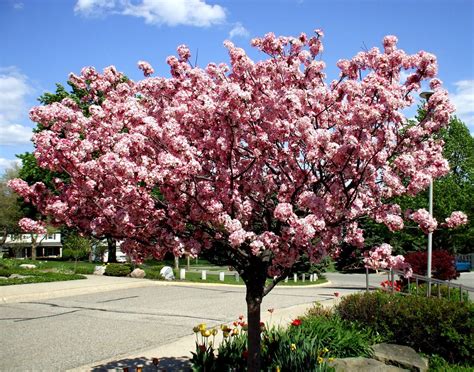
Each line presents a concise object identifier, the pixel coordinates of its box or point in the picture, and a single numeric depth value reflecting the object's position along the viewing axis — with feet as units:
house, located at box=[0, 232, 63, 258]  190.60
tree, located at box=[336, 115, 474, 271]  100.07
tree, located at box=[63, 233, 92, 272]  116.26
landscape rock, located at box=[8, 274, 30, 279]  86.23
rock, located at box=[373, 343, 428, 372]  26.50
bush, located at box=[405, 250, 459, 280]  60.03
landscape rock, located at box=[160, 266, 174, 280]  87.35
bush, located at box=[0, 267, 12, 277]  88.02
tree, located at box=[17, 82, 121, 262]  119.51
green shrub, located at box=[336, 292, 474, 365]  28.84
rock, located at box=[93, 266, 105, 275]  97.14
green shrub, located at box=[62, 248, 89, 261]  161.38
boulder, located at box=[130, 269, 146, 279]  88.74
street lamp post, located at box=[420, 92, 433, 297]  51.96
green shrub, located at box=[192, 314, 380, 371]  23.35
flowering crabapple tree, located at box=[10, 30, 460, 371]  16.51
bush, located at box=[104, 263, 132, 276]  91.97
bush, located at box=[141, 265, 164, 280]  86.63
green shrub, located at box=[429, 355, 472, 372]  26.45
